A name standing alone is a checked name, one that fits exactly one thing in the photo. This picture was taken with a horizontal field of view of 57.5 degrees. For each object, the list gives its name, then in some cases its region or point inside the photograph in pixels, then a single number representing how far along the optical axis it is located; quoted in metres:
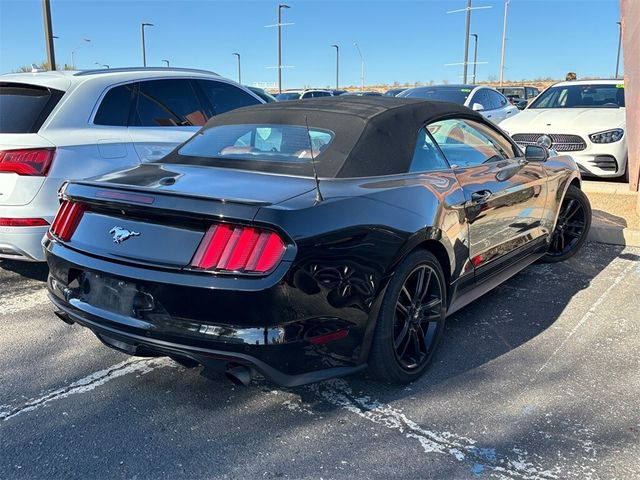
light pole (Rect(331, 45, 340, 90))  50.81
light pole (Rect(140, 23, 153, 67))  35.51
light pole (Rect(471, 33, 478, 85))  38.53
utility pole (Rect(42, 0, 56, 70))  12.40
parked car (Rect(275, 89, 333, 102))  23.63
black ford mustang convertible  2.44
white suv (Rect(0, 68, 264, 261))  4.12
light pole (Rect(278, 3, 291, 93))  34.09
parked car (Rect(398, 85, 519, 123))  10.77
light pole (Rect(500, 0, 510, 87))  33.06
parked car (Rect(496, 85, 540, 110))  25.22
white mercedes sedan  7.75
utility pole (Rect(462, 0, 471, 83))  24.41
